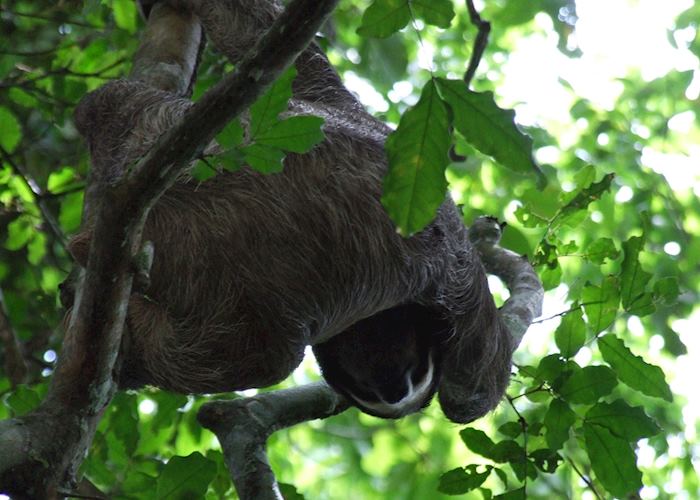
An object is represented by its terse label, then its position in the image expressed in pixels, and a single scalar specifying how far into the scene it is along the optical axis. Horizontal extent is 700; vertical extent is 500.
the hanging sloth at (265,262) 7.74
